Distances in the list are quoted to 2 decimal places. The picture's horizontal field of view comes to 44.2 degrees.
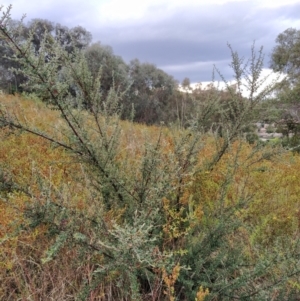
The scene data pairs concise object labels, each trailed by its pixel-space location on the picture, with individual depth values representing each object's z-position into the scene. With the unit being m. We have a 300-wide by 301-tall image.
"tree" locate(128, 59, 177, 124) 21.72
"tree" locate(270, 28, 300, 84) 30.88
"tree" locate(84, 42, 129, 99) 18.81
